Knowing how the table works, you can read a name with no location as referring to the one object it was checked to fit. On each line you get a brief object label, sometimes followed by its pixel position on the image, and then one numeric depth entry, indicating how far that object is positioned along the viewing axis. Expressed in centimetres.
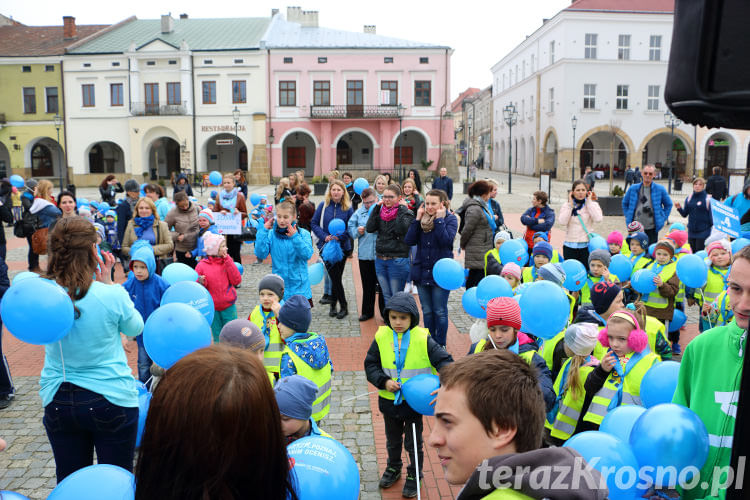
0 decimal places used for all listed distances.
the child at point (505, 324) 367
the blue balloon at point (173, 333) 348
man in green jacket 210
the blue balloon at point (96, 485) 207
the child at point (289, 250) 661
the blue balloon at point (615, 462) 227
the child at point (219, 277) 585
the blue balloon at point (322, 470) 211
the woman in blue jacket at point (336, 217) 860
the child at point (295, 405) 264
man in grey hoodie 158
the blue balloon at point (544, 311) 409
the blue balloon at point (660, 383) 297
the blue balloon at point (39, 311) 289
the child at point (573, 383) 365
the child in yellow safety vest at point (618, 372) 353
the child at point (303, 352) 370
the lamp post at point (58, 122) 4019
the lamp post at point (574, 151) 4101
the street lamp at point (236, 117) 4038
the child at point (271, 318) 419
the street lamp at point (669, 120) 3631
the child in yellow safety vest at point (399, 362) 400
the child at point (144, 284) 515
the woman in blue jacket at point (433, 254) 656
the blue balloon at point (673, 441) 213
